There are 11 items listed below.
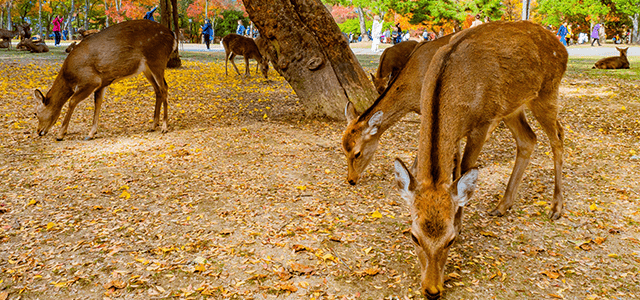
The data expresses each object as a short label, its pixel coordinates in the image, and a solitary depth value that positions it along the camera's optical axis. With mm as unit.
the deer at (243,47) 13102
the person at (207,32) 26931
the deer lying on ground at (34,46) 18891
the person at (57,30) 24473
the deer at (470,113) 2705
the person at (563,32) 26156
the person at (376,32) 24162
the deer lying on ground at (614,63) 14148
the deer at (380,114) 4418
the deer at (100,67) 6680
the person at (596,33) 29125
